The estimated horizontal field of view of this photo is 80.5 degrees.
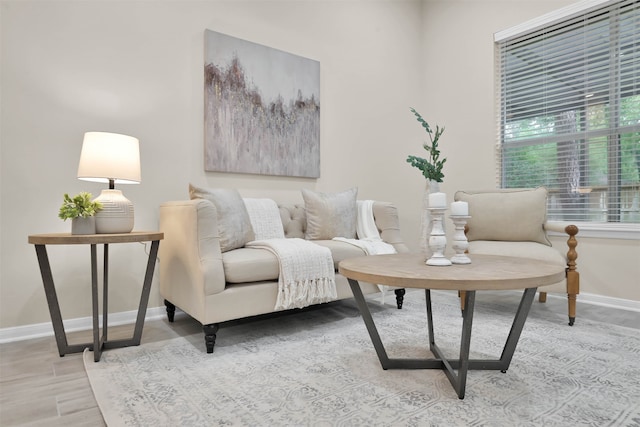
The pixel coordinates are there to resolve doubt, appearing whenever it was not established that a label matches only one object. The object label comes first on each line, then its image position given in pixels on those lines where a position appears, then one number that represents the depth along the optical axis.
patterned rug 1.28
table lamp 1.95
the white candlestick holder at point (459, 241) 1.63
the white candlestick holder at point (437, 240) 1.59
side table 1.77
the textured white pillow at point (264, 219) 2.65
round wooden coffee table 1.26
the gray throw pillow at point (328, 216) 2.84
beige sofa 1.95
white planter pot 1.85
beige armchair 2.40
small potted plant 1.81
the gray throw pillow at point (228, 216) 2.27
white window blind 2.89
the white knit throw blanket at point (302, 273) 2.16
